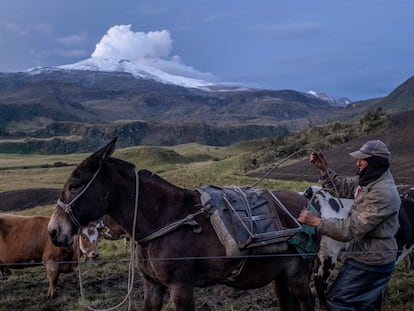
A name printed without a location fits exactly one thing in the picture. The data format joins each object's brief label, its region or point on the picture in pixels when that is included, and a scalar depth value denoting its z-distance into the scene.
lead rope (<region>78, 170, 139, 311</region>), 5.02
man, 4.71
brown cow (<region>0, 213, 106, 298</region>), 9.45
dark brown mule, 4.91
